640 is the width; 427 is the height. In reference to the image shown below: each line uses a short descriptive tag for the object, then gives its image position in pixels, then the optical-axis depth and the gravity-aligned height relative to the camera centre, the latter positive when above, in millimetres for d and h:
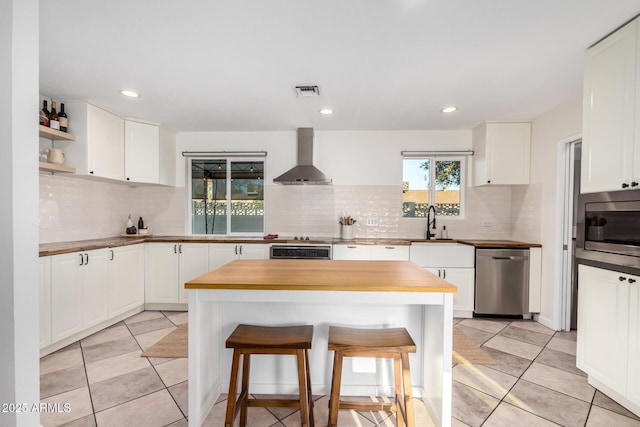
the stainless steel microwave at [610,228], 1808 -107
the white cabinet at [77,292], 2621 -842
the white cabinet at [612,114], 1791 +665
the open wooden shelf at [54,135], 2776 +736
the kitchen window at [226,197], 4445 +187
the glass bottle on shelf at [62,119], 3021 +937
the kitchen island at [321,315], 1545 -691
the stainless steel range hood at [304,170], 3904 +558
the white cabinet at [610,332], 1797 -819
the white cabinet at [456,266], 3602 -697
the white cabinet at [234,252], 3766 -568
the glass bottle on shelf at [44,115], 2812 +929
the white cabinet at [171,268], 3783 -790
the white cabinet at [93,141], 3121 +758
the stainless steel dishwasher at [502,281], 3498 -865
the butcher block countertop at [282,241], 3391 -409
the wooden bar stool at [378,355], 1520 -785
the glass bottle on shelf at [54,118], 2912 +922
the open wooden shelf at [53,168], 2758 +394
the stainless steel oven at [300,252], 3660 -543
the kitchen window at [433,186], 4273 +375
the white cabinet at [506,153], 3711 +765
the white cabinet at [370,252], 3705 -541
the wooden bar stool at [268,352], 1529 -765
